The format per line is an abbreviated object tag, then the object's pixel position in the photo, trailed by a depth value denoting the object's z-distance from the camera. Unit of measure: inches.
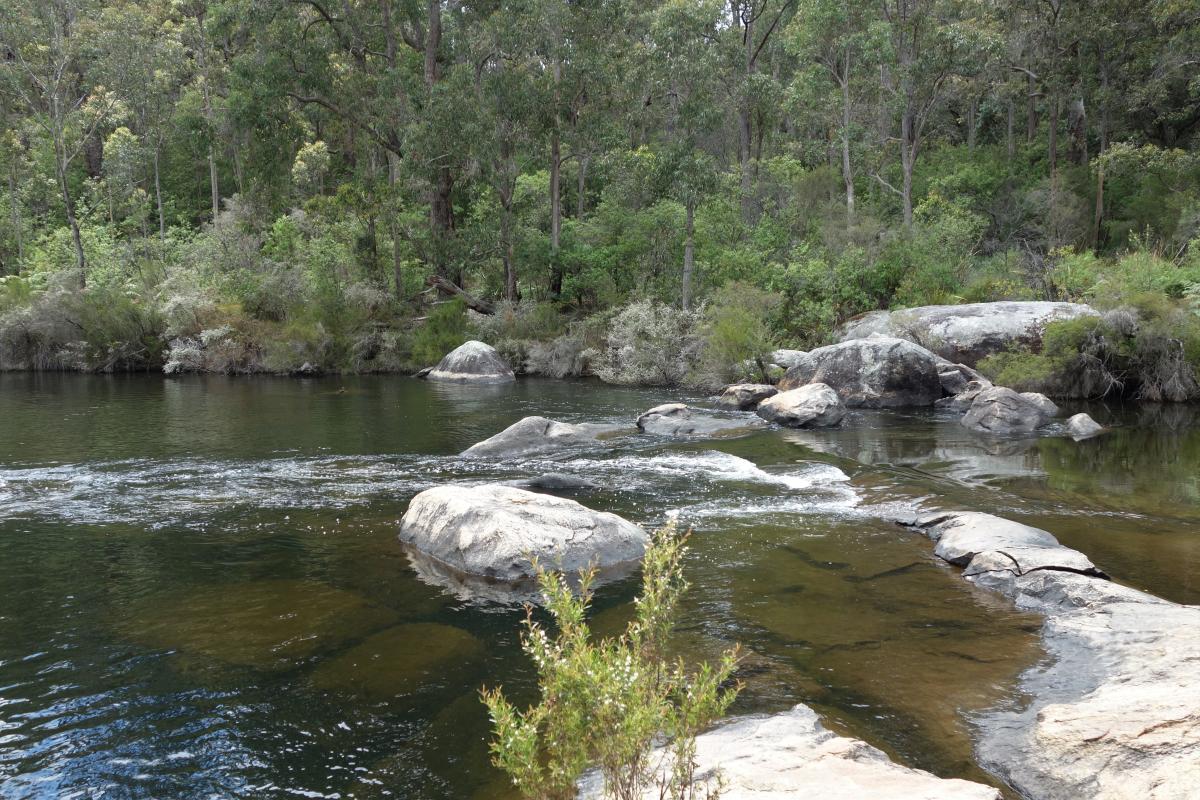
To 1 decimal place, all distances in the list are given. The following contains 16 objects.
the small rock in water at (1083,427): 655.8
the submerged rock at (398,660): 237.3
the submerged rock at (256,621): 260.7
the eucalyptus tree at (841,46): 1347.2
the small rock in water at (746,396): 819.4
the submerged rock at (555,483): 468.8
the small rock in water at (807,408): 706.2
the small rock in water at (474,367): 1117.1
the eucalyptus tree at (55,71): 1421.0
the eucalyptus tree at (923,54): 1254.3
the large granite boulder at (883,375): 817.5
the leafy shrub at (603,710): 123.5
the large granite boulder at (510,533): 328.2
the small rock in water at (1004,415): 684.7
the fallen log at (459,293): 1311.5
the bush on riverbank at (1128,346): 780.0
